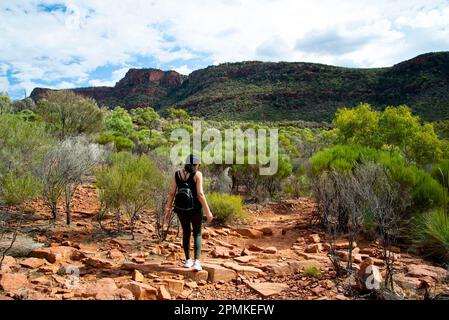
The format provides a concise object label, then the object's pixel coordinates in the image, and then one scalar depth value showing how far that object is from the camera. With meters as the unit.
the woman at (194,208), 5.31
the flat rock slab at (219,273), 5.25
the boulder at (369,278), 4.46
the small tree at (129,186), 7.89
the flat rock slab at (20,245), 5.98
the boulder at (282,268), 5.61
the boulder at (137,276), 5.00
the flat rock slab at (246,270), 5.45
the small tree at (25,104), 34.89
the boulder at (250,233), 9.09
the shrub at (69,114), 19.88
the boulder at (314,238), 8.00
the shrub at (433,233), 5.42
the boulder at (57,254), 5.69
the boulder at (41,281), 4.71
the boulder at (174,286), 4.72
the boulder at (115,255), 6.21
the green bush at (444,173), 8.45
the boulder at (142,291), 4.45
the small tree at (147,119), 35.56
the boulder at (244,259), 6.23
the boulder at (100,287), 4.31
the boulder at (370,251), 6.71
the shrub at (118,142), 19.59
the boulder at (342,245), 7.19
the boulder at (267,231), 9.38
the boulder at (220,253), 6.64
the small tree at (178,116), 42.48
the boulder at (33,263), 5.38
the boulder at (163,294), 4.46
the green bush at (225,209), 10.16
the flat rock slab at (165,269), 5.24
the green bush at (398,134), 17.95
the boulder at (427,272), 5.21
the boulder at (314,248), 7.02
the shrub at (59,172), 8.18
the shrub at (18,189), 7.59
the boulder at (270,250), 7.21
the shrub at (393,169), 7.71
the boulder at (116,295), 4.23
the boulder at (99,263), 5.65
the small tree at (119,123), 27.02
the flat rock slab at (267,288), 4.67
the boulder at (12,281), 4.45
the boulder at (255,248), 7.40
